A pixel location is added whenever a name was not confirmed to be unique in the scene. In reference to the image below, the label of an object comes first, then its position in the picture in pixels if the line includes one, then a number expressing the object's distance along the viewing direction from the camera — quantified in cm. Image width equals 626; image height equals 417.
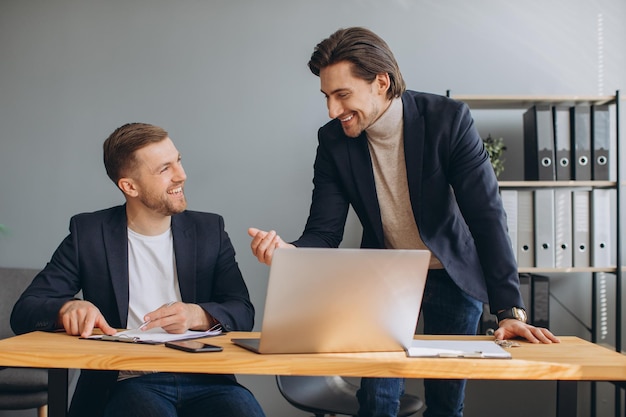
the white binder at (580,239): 282
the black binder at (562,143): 282
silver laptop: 119
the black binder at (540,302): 283
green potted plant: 294
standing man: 176
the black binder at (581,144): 281
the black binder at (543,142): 282
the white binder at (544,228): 281
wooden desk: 119
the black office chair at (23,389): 264
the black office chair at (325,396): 220
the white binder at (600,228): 281
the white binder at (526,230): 282
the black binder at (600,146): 281
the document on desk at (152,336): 143
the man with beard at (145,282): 157
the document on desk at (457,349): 126
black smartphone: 127
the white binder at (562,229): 281
